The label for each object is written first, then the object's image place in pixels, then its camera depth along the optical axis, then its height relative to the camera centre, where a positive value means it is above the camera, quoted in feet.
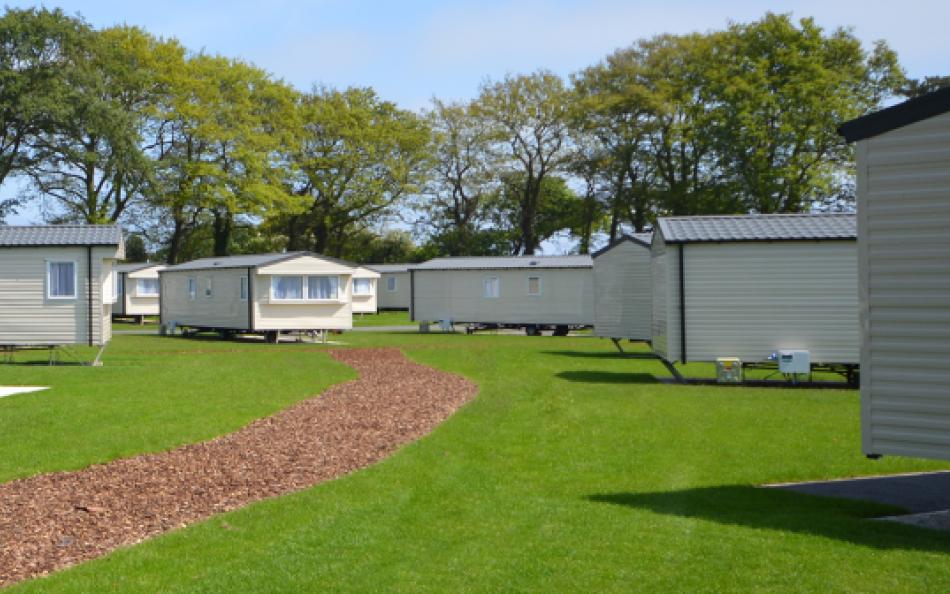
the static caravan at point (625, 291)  69.92 +1.26
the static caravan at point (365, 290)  156.97 +3.48
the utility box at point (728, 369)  54.90 -4.00
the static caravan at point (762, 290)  54.08 +0.94
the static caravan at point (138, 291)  135.74 +3.22
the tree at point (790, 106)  128.26 +29.55
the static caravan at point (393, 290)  171.83 +3.76
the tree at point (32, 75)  114.11 +31.75
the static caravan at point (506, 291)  106.83 +2.07
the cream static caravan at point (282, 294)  95.50 +1.77
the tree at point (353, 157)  163.53 +28.85
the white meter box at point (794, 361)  53.26 -3.45
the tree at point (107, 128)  119.85 +25.40
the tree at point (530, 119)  162.40 +35.31
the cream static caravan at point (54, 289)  67.05 +1.80
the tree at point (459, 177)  174.19 +27.10
